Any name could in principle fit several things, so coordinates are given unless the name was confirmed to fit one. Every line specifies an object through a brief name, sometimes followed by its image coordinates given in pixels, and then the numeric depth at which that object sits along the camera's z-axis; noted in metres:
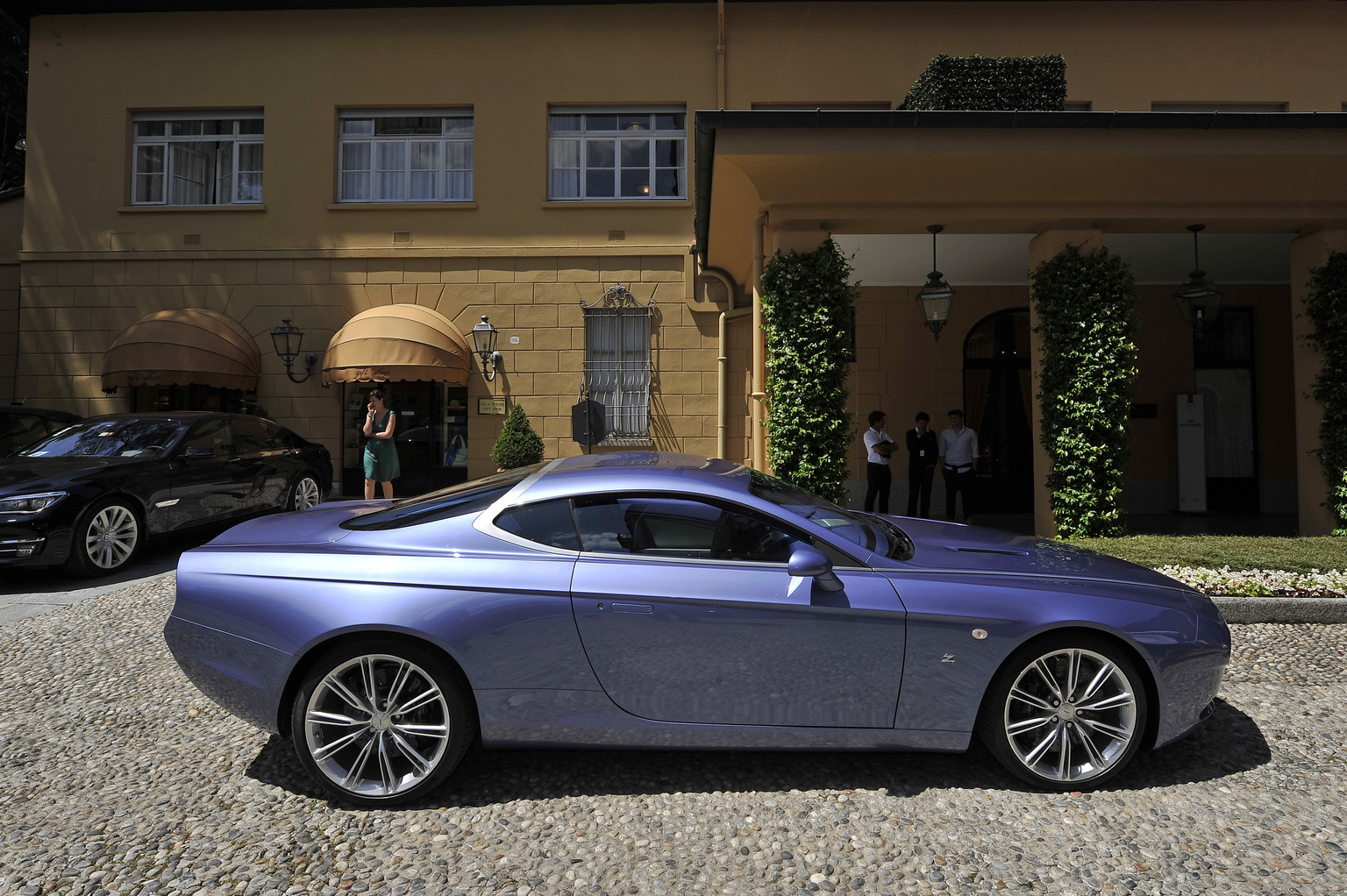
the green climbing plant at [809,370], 7.57
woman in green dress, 9.77
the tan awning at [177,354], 12.01
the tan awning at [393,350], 11.78
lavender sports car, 2.92
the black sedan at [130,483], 6.49
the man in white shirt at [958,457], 10.47
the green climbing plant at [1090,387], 7.61
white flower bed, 5.53
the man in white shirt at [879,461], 9.96
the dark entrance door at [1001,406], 12.55
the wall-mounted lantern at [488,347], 12.87
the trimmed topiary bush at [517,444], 12.49
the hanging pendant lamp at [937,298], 8.58
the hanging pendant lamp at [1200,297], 8.64
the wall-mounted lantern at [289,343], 12.87
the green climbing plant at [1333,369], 7.86
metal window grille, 13.12
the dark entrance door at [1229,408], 12.93
